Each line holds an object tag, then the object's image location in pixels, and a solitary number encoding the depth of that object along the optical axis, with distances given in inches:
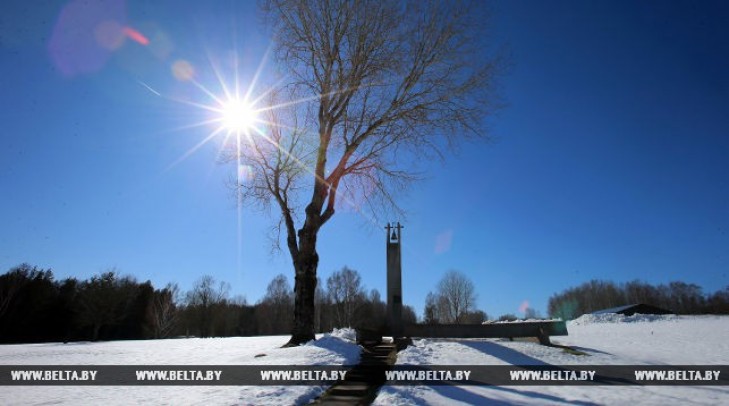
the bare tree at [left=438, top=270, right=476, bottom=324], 2596.0
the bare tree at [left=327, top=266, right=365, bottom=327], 2357.5
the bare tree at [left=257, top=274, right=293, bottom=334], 2922.2
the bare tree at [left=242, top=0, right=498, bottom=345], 493.0
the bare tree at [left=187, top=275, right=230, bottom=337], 2389.3
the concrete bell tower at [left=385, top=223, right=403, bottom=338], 730.8
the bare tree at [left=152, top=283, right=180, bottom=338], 1786.4
